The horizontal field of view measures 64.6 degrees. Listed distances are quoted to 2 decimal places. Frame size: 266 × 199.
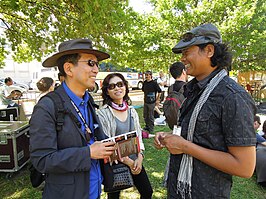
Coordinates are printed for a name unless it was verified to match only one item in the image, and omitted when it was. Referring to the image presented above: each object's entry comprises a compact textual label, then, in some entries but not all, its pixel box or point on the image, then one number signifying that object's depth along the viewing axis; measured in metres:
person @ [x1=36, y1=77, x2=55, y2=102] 4.80
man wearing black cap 1.32
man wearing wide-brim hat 1.46
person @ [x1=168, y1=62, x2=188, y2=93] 3.73
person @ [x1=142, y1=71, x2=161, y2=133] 7.73
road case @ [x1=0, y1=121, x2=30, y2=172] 4.39
